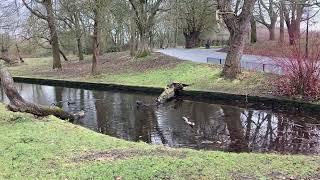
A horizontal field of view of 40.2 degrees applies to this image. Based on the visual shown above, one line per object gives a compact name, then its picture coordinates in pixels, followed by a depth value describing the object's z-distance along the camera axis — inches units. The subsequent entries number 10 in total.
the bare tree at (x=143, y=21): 1368.1
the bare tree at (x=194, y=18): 1947.0
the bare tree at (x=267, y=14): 1763.0
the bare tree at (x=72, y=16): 1282.1
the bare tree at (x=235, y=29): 839.8
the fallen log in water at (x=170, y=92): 798.5
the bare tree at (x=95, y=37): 1071.0
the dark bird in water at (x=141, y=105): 755.0
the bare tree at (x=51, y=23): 1348.4
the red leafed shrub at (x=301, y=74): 676.7
